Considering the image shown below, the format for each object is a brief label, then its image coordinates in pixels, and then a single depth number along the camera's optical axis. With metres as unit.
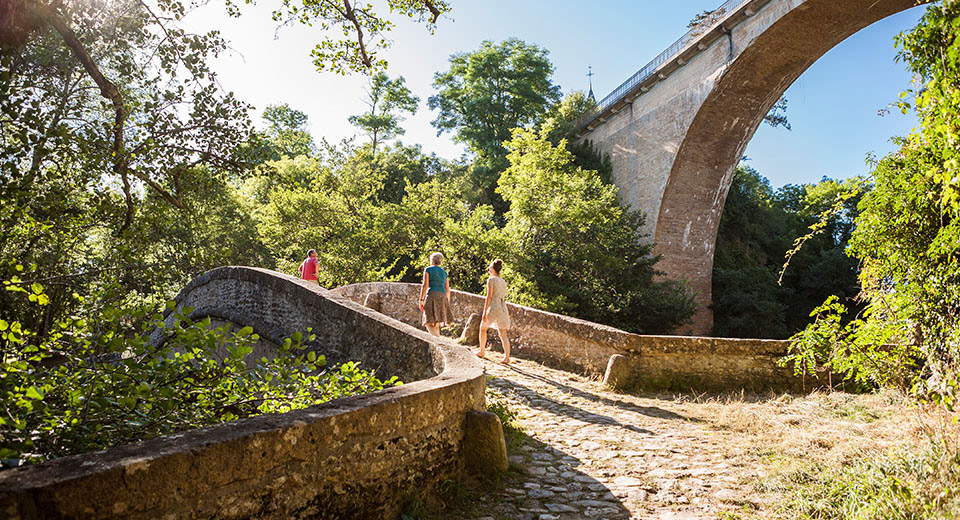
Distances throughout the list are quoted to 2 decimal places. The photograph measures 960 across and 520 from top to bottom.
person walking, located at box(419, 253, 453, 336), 7.78
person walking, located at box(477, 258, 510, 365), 7.31
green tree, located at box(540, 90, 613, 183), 19.91
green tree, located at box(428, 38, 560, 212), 24.89
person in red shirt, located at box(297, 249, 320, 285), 10.02
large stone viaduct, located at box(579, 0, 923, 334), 12.86
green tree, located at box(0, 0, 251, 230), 4.36
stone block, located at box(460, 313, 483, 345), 9.02
